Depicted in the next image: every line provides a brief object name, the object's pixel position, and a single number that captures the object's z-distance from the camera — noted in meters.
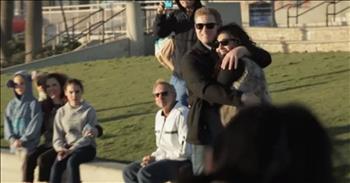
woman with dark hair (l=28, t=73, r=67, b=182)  13.60
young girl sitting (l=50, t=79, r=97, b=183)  13.07
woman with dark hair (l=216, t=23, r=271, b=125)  8.42
